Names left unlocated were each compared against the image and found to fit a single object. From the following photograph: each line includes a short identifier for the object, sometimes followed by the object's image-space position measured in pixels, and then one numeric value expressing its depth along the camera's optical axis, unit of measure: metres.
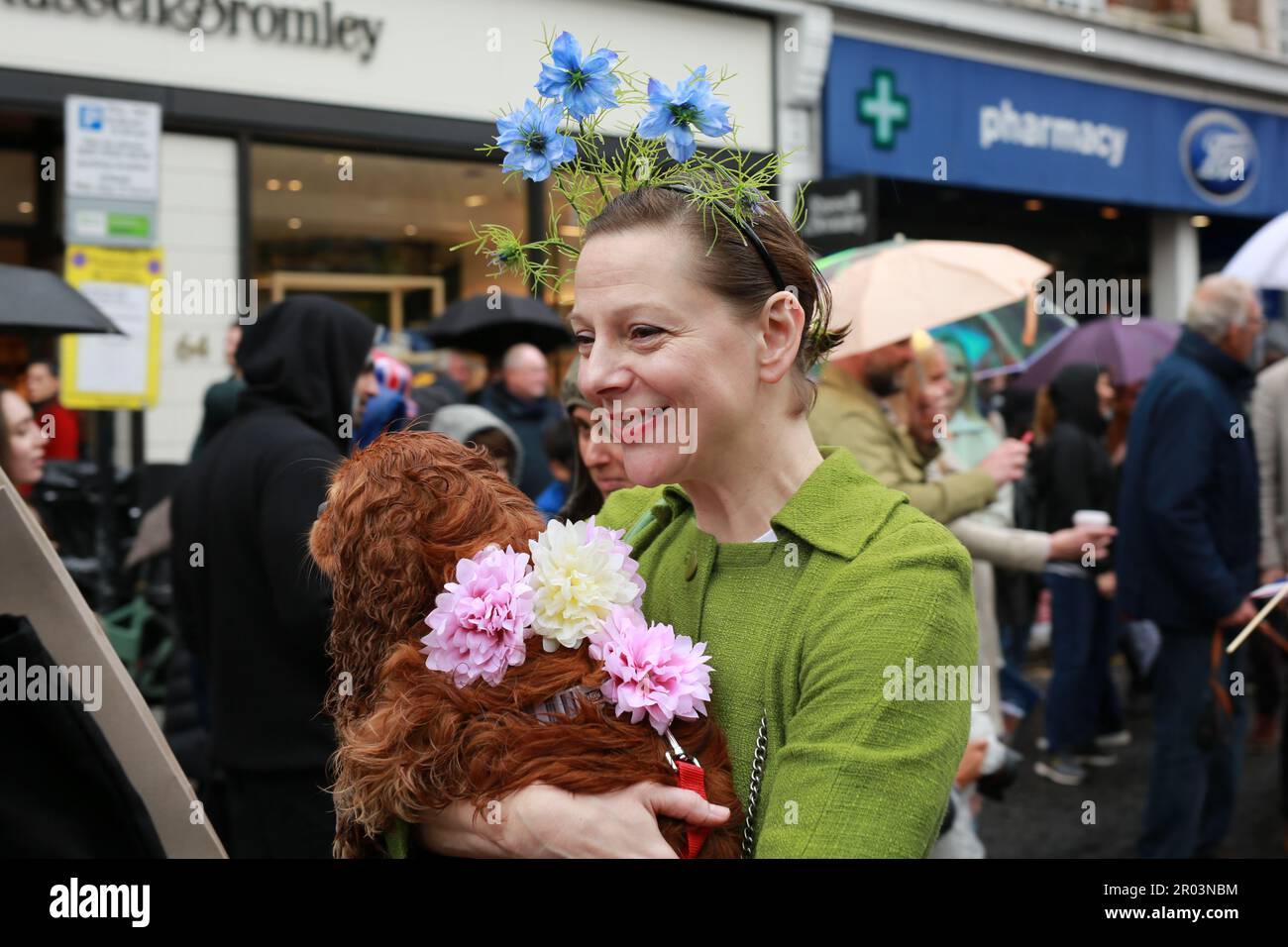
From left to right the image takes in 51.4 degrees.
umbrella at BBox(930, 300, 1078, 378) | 5.85
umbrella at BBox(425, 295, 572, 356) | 8.09
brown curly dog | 1.57
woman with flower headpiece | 1.56
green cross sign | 12.06
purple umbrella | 9.88
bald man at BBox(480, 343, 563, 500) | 6.92
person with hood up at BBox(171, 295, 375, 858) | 3.64
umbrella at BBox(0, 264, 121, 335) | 4.29
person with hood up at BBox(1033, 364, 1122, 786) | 7.62
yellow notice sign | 6.59
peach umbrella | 4.54
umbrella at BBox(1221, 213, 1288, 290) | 6.46
